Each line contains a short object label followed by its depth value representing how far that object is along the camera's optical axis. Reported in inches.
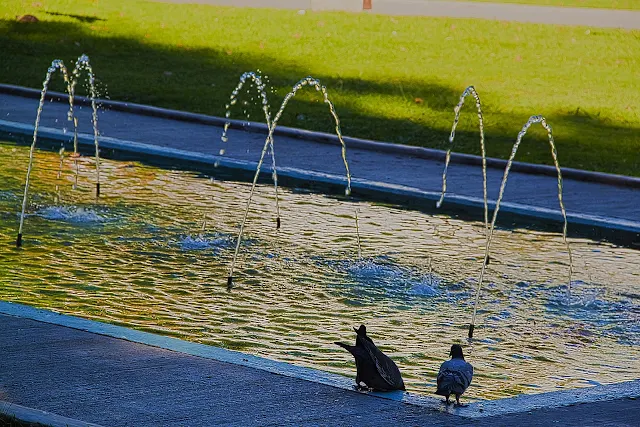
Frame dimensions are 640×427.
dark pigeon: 440.9
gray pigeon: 428.7
